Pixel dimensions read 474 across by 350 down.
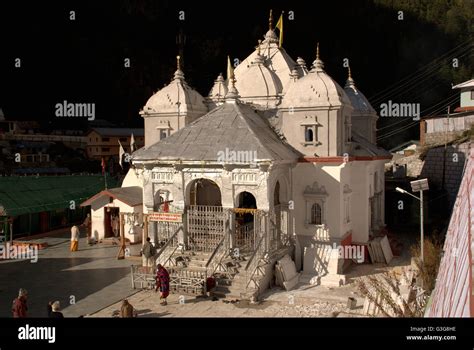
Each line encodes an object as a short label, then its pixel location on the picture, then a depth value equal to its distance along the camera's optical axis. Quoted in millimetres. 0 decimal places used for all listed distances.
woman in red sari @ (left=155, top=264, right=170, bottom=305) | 15672
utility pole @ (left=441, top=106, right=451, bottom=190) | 33559
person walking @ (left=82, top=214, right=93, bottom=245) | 26569
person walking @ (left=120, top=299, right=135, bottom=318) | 13094
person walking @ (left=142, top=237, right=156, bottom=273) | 18188
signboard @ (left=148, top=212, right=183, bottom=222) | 18672
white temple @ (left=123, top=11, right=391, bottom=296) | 18172
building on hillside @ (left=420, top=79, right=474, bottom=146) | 37156
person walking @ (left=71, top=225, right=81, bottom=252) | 23391
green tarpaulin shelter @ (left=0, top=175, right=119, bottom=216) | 25375
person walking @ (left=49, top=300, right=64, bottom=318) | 11633
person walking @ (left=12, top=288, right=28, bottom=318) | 12547
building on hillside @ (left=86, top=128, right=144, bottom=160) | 52969
